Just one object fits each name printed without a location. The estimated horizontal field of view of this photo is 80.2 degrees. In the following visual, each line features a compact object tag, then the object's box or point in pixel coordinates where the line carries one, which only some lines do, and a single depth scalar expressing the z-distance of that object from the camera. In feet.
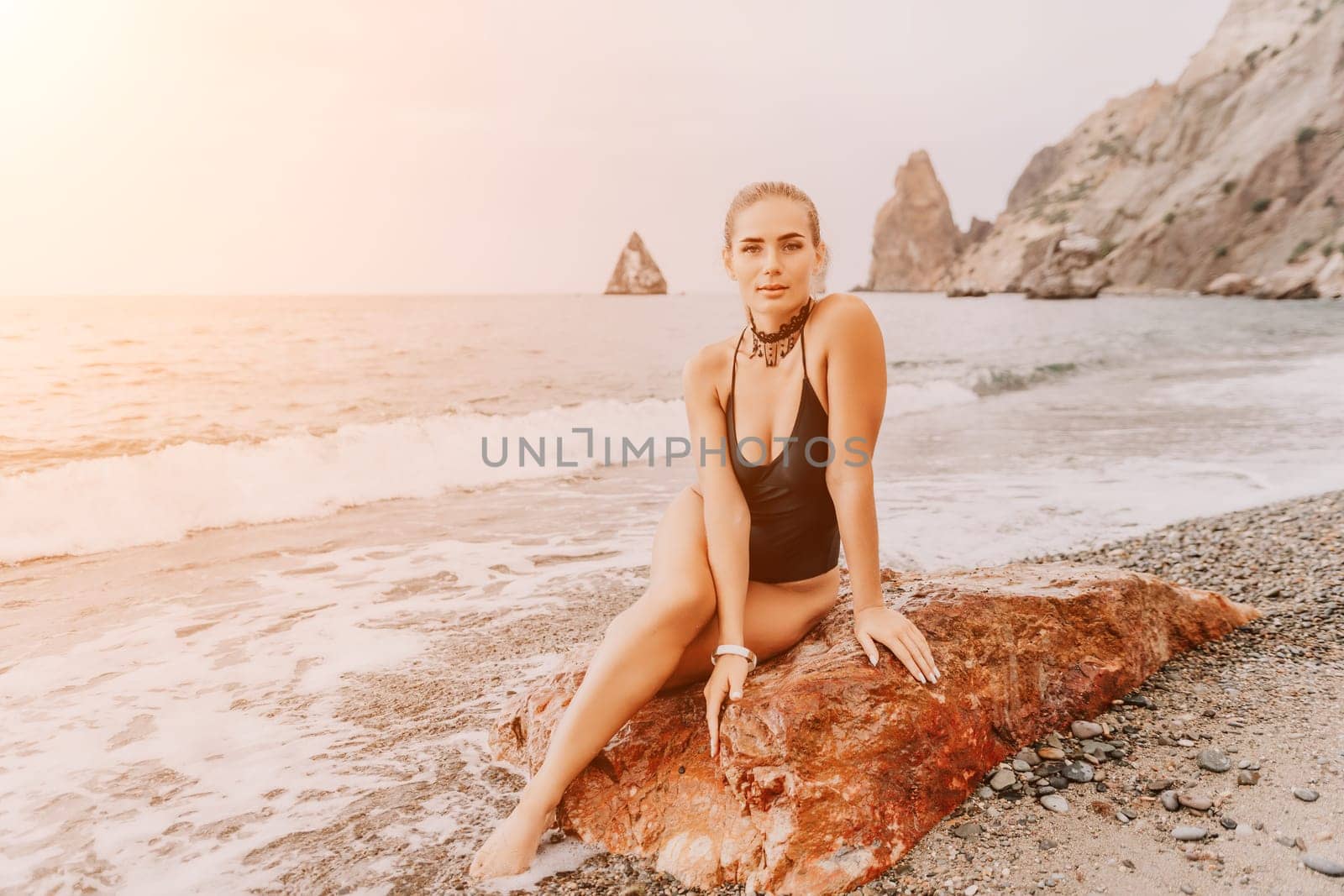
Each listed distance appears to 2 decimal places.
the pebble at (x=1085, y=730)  9.42
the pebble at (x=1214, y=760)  8.55
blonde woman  8.38
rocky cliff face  167.84
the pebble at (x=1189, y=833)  7.47
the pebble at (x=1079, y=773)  8.61
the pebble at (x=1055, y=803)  8.16
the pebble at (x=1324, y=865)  6.75
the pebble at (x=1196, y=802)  7.88
